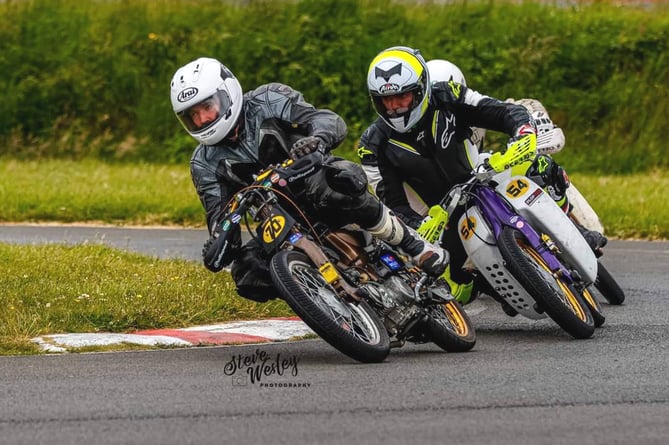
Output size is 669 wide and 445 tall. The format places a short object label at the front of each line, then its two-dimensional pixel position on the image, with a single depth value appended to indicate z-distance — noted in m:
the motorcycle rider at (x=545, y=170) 19.59
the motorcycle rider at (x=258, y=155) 16.14
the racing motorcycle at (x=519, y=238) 17.28
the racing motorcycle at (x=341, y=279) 14.90
